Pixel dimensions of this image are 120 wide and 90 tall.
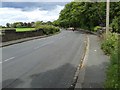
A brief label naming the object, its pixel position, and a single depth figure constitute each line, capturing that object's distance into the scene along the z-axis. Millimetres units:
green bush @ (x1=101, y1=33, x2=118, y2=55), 6533
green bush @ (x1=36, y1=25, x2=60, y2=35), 21409
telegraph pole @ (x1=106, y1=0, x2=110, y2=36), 8216
